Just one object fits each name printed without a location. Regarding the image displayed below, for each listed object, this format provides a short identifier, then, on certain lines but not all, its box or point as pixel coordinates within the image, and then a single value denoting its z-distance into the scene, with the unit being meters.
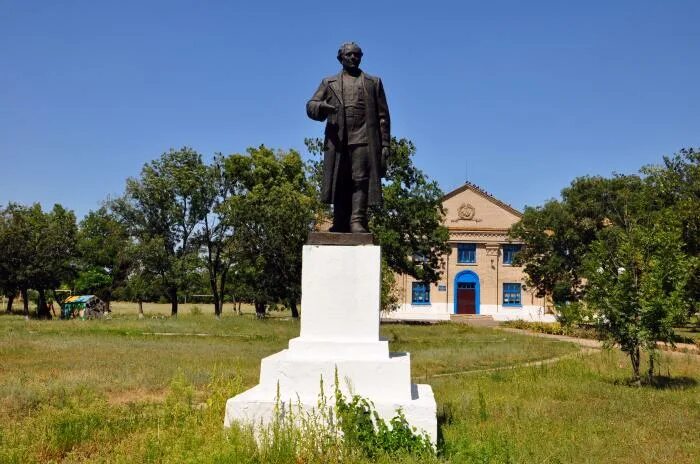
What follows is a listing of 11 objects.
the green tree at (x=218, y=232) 43.84
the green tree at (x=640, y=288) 11.71
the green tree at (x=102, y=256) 52.38
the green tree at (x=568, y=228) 35.84
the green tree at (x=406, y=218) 33.91
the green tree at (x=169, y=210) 42.59
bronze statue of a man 6.78
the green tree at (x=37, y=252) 36.97
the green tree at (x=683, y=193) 22.91
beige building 47.41
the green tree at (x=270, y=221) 32.12
